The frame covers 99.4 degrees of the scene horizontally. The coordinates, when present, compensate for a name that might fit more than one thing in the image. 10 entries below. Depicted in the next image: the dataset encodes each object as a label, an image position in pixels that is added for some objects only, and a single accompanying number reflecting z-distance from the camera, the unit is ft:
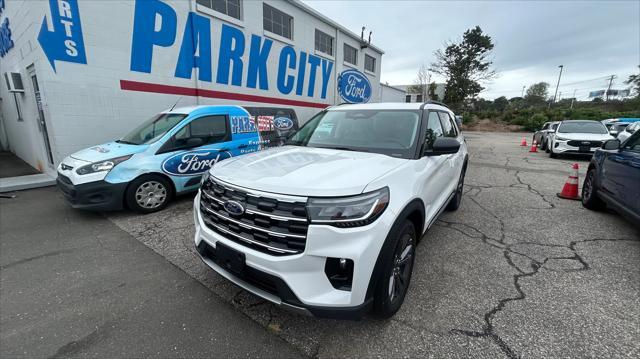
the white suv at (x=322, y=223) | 5.46
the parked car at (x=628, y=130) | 34.46
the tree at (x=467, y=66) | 112.98
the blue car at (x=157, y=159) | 13.33
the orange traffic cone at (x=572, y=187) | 17.49
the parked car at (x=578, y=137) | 31.78
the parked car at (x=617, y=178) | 11.08
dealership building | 19.74
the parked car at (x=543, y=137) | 41.81
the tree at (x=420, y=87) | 132.31
